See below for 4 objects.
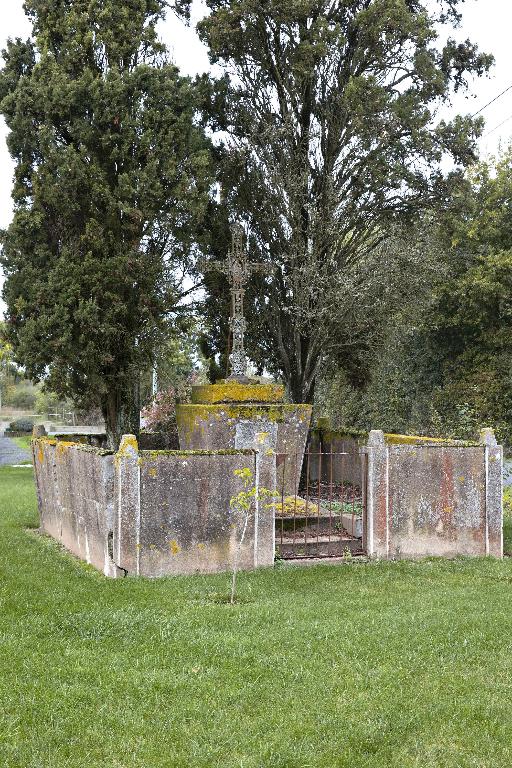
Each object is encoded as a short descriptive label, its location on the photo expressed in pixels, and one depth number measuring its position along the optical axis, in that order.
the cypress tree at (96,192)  14.88
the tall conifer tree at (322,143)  16.73
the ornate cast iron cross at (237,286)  13.15
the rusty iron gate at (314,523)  10.30
